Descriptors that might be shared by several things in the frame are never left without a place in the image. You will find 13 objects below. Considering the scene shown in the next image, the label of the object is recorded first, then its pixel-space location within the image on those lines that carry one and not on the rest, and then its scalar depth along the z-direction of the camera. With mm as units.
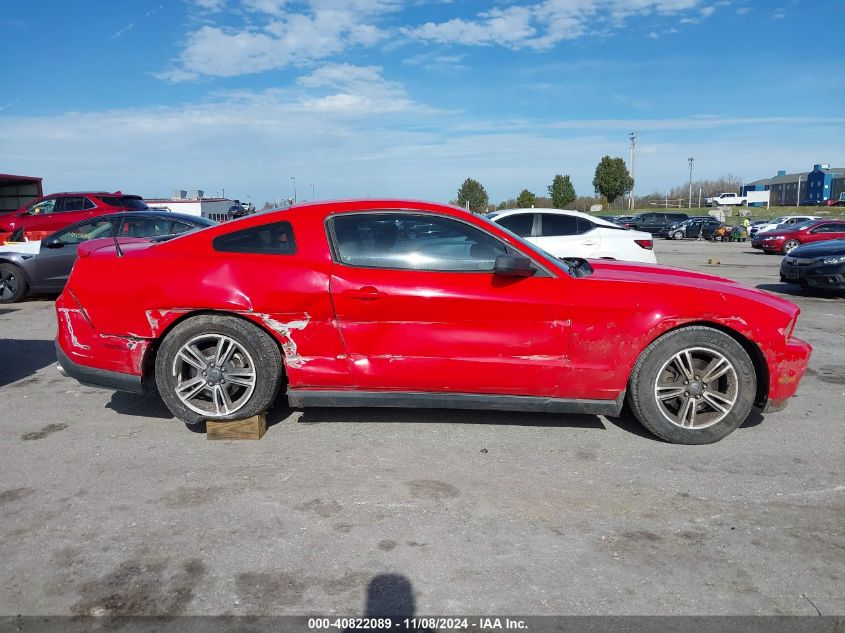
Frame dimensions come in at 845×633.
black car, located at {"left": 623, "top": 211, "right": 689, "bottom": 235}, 44344
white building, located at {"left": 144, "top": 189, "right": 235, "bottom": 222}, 41500
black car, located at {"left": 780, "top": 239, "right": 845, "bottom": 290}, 11250
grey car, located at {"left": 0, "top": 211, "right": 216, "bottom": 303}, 10719
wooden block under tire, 4449
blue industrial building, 108062
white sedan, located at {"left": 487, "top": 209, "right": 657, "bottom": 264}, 11633
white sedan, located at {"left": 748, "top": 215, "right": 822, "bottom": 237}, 37822
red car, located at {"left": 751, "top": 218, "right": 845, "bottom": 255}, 23484
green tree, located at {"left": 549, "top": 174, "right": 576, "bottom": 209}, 74250
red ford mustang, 4305
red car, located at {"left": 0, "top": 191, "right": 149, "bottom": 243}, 15961
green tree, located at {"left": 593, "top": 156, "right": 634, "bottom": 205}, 78688
